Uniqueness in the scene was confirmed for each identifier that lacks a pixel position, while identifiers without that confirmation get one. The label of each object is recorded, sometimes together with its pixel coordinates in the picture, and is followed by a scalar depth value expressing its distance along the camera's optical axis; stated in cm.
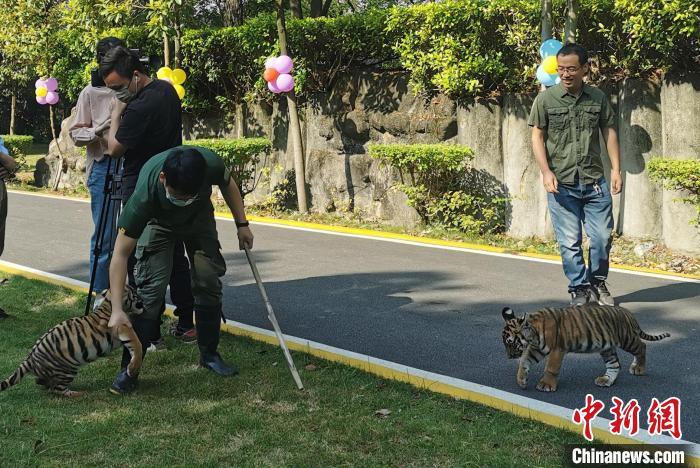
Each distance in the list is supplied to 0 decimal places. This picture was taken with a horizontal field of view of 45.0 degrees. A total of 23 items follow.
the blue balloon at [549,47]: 984
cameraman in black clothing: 582
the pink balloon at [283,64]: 1308
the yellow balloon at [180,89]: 1425
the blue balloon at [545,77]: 995
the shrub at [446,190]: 1127
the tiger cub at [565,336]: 505
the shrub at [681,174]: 913
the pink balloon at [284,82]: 1309
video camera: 620
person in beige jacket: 680
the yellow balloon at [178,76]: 1429
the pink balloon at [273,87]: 1327
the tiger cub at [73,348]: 507
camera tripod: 657
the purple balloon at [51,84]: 1806
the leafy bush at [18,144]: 2083
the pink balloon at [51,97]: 1808
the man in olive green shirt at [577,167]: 679
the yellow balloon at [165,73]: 1424
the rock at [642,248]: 990
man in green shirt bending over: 470
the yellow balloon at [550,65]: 980
